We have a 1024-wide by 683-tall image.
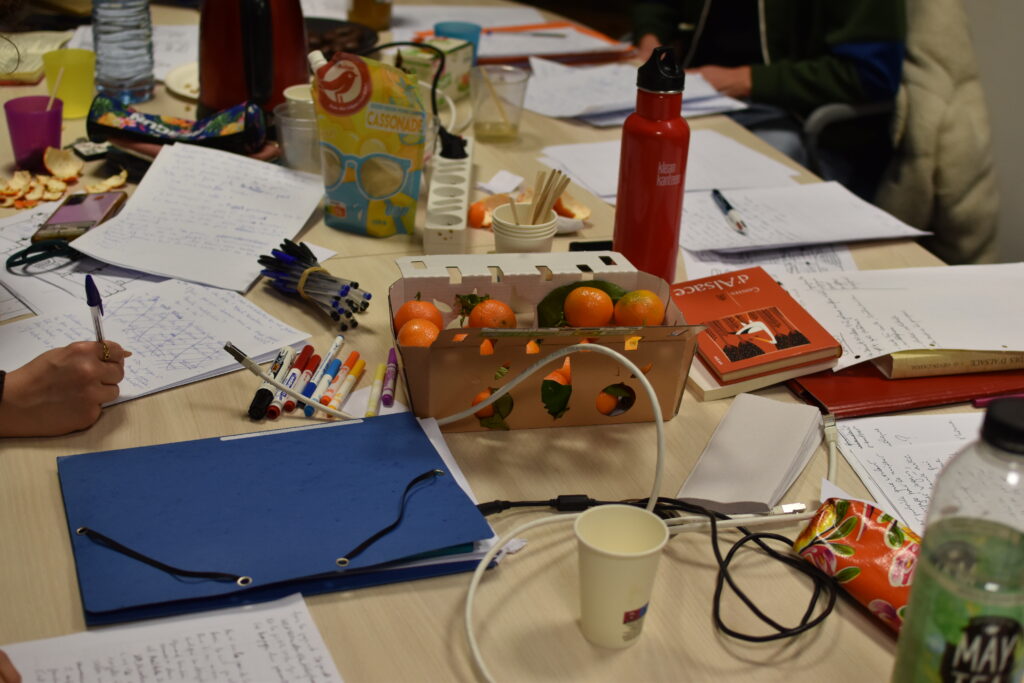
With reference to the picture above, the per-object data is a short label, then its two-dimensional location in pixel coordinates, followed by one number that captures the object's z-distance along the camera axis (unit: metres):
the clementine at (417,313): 0.94
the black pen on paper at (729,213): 1.39
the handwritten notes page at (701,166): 1.58
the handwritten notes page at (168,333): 1.00
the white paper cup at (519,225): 1.13
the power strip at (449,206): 1.25
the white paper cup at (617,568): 0.65
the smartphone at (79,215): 1.25
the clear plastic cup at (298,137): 1.45
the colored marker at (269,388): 0.93
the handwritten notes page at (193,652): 0.65
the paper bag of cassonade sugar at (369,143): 1.24
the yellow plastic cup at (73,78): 1.66
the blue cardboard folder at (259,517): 0.71
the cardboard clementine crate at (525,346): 0.88
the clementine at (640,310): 0.95
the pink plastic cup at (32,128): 1.46
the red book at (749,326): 1.02
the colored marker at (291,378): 0.93
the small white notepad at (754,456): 0.84
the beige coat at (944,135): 2.01
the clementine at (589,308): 0.96
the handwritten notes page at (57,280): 1.11
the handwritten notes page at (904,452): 0.86
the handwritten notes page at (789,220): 1.36
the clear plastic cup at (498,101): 1.69
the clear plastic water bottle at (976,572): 0.53
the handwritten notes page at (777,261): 1.30
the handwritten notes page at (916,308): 1.06
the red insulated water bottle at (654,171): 1.06
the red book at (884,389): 1.00
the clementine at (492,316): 0.95
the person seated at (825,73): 2.04
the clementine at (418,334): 0.90
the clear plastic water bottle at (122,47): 1.74
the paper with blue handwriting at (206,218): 1.21
